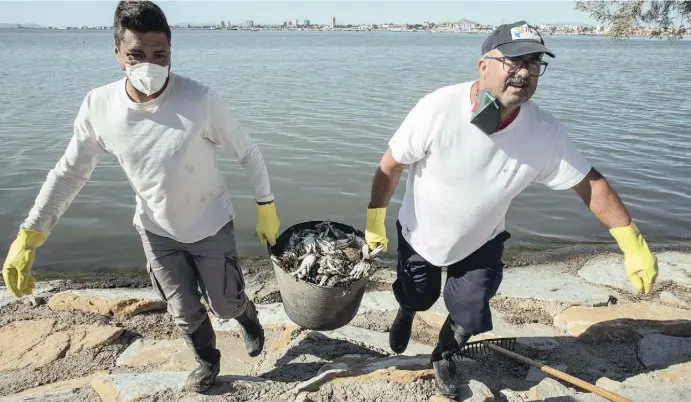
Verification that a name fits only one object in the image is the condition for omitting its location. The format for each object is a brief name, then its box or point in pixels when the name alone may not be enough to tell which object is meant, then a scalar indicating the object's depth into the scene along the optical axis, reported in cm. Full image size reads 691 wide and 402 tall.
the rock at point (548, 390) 307
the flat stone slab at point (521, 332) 406
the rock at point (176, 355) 368
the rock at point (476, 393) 291
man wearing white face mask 270
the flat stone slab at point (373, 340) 395
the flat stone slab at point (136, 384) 304
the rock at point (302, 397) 282
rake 304
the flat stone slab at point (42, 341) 380
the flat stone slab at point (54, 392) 306
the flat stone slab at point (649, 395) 312
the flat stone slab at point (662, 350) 375
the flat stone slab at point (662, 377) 338
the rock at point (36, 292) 474
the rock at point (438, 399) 296
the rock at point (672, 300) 466
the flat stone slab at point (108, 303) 451
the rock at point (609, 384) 329
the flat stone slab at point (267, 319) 425
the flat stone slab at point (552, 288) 480
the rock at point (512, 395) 300
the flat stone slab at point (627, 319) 418
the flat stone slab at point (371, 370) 304
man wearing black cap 271
